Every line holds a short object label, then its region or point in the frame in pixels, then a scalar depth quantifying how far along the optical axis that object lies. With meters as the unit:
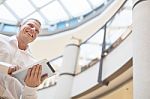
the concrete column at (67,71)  8.69
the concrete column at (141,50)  3.89
